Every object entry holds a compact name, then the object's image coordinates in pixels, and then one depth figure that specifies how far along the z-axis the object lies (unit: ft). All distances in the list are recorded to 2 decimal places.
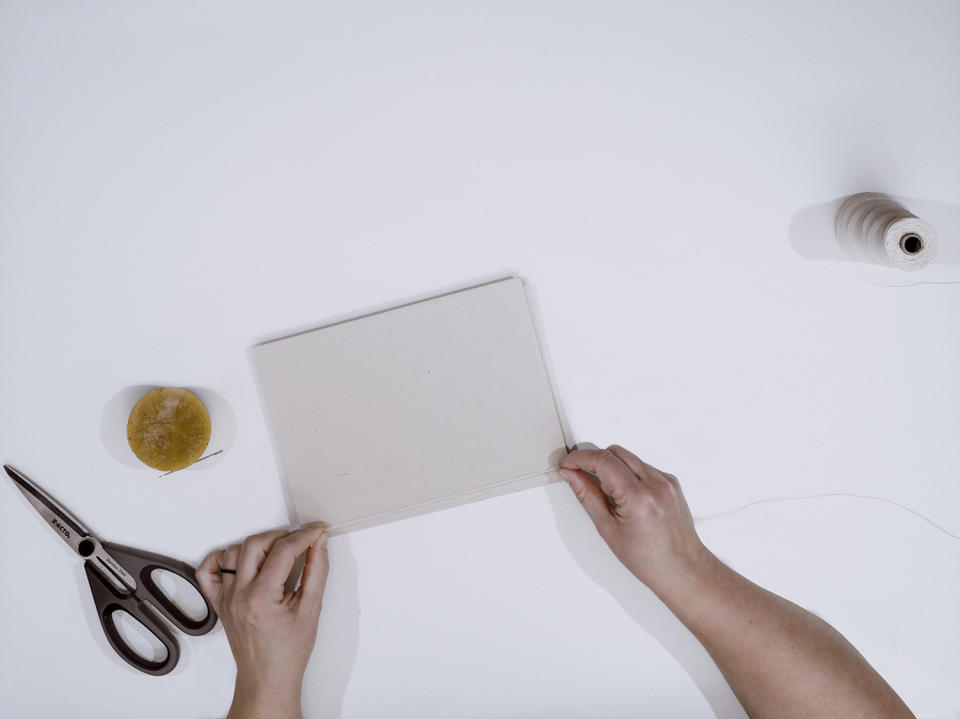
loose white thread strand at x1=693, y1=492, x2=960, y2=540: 2.32
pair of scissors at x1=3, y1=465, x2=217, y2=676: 2.27
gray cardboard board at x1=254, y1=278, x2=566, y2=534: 2.25
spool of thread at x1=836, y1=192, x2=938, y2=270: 1.86
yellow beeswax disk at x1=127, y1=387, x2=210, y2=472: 2.17
